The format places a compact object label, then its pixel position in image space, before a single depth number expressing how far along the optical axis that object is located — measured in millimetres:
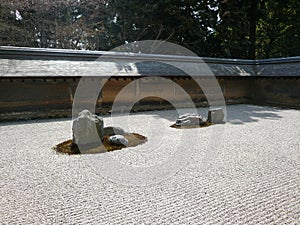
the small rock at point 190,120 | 7040
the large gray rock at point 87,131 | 4883
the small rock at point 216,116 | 7508
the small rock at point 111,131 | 5672
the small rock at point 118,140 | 5090
